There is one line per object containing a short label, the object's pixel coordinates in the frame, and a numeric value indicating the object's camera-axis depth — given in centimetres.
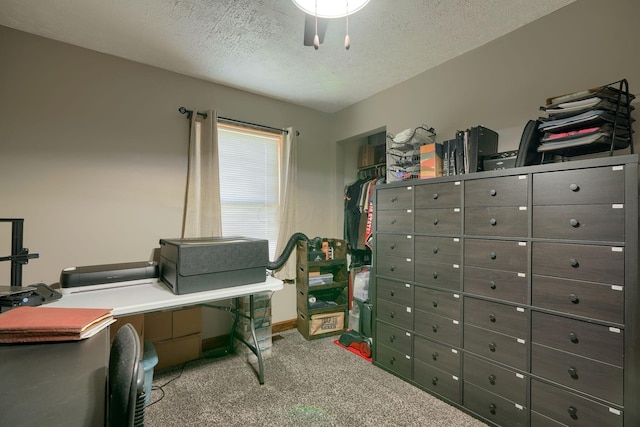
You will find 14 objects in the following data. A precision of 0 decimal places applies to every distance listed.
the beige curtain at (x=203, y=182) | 268
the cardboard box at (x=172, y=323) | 233
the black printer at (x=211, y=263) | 190
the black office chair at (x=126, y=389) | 65
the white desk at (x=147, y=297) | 164
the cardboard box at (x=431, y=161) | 219
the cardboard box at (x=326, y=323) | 302
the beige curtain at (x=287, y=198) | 319
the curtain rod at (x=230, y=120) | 267
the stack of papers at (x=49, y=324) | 73
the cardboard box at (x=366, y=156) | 364
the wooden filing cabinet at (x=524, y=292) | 132
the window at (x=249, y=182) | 295
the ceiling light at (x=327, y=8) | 134
